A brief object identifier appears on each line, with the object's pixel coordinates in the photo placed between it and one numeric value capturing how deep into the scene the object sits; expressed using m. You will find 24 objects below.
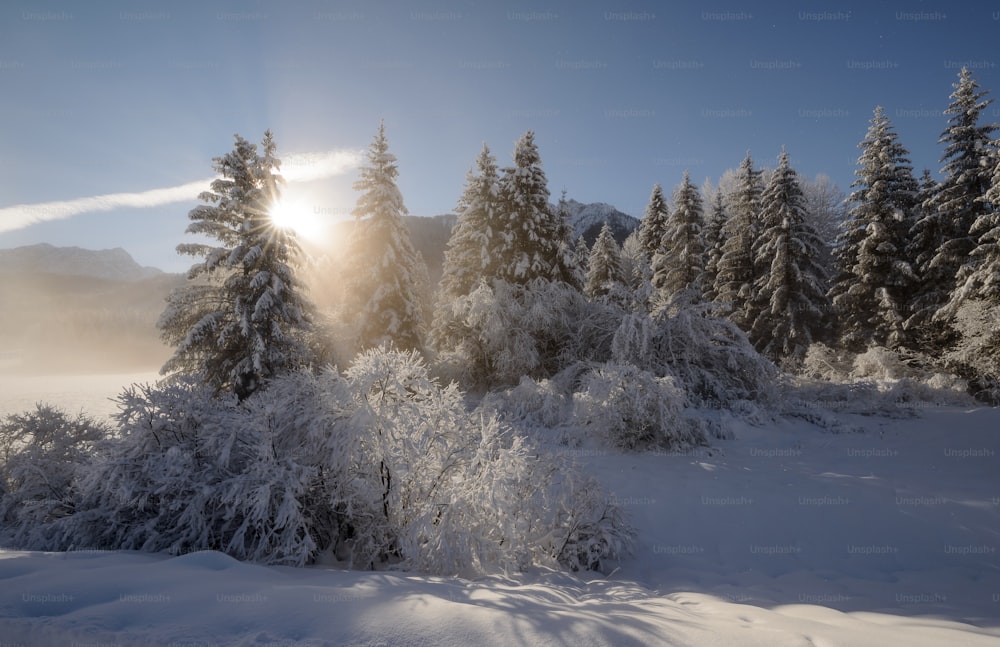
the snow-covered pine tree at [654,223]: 29.81
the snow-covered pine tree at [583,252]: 33.35
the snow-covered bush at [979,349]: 13.21
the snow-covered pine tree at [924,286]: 17.25
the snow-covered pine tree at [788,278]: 21.25
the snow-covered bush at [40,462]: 5.62
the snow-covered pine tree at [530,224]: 18.20
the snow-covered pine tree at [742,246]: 24.09
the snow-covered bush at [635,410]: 8.63
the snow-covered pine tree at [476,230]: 18.47
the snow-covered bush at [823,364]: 17.08
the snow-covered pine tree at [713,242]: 27.08
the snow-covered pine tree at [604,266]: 29.09
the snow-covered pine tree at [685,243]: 25.84
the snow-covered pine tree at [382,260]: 17.53
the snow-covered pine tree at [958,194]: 16.83
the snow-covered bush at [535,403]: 10.82
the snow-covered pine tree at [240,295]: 11.92
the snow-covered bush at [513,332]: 14.40
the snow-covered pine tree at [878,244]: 18.78
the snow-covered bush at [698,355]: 12.13
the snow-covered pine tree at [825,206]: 32.59
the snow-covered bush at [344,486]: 4.71
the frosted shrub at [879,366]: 15.91
